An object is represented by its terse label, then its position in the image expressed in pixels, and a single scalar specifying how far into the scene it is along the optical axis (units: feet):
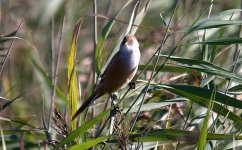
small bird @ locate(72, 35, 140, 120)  21.89
